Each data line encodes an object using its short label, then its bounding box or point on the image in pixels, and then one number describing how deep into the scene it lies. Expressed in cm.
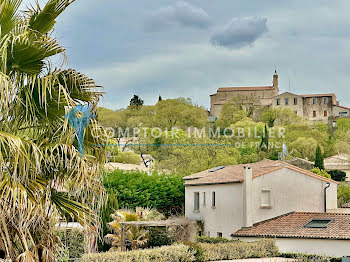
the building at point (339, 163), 8125
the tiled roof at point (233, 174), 3566
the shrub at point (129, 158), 8244
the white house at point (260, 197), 3434
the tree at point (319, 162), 7412
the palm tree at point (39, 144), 895
